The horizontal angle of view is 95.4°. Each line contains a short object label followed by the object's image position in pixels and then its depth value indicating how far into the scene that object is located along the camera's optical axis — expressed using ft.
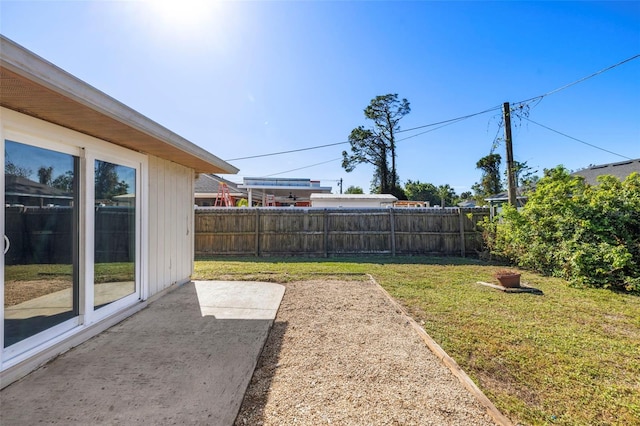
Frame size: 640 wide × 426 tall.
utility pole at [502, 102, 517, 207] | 29.19
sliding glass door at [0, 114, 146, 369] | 7.71
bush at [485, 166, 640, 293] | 18.30
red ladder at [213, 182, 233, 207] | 49.02
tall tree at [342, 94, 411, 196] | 91.66
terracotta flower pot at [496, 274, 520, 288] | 17.67
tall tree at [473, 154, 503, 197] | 108.06
